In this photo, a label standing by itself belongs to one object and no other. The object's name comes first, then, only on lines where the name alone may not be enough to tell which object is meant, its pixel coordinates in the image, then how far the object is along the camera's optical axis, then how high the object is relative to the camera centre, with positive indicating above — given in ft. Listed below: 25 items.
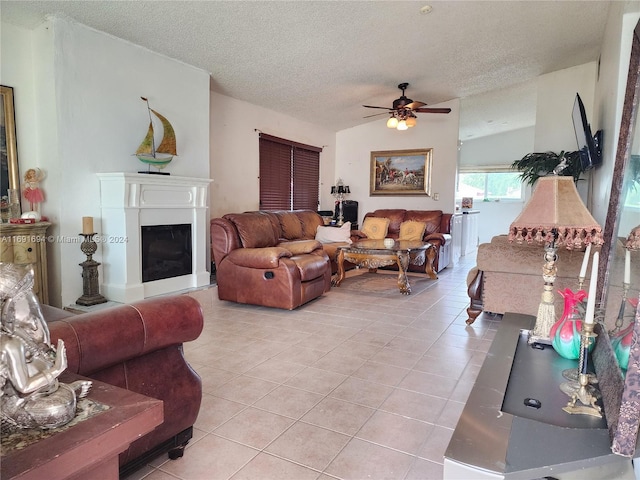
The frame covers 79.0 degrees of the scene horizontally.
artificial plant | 17.47 +2.02
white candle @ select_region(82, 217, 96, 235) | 10.87 -0.79
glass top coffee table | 15.19 -2.09
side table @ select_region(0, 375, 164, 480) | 2.36 -1.63
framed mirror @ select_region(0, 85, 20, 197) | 10.64 +1.40
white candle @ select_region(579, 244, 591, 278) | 4.90 -0.71
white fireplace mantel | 11.43 -0.66
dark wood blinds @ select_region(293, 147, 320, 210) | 22.75 +1.41
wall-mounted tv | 14.07 +2.52
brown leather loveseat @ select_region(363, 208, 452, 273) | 19.83 -1.29
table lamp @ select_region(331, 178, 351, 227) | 24.94 +0.66
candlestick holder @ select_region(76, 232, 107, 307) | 10.98 -2.27
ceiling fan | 17.92 +4.25
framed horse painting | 23.97 +2.00
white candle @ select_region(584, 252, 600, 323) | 3.64 -0.83
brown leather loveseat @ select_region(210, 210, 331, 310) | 12.53 -2.14
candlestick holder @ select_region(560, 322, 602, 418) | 3.54 -1.78
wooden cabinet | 9.86 -1.35
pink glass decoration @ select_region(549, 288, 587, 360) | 4.67 -1.49
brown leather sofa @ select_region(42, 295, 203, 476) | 4.15 -1.82
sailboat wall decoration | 12.07 +1.59
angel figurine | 10.66 +0.20
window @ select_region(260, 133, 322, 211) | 20.21 +1.52
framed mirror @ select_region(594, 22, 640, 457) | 2.85 -0.71
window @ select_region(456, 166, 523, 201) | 33.19 +1.92
